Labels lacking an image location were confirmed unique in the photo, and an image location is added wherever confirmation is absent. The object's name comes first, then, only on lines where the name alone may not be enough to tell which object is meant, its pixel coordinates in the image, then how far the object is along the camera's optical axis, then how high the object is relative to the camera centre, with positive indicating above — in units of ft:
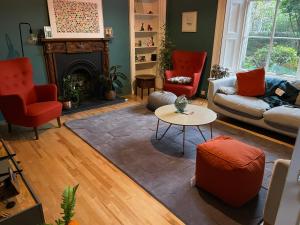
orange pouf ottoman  5.73 -3.27
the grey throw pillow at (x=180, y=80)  14.08 -2.52
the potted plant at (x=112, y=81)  14.70 -2.79
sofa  9.18 -3.05
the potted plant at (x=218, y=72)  13.71 -1.95
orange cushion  11.44 -2.15
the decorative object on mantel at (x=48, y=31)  11.71 +0.24
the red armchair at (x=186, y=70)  13.87 -2.05
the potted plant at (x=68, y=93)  12.93 -3.14
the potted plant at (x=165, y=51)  16.79 -0.95
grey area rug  5.95 -4.24
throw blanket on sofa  10.58 -2.49
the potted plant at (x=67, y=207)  3.49 -2.52
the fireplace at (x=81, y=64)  12.50 -1.58
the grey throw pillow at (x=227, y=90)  11.89 -2.64
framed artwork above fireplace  12.04 +0.96
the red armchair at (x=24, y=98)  9.31 -2.62
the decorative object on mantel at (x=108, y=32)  14.11 +0.28
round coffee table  8.30 -2.92
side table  15.51 -2.93
